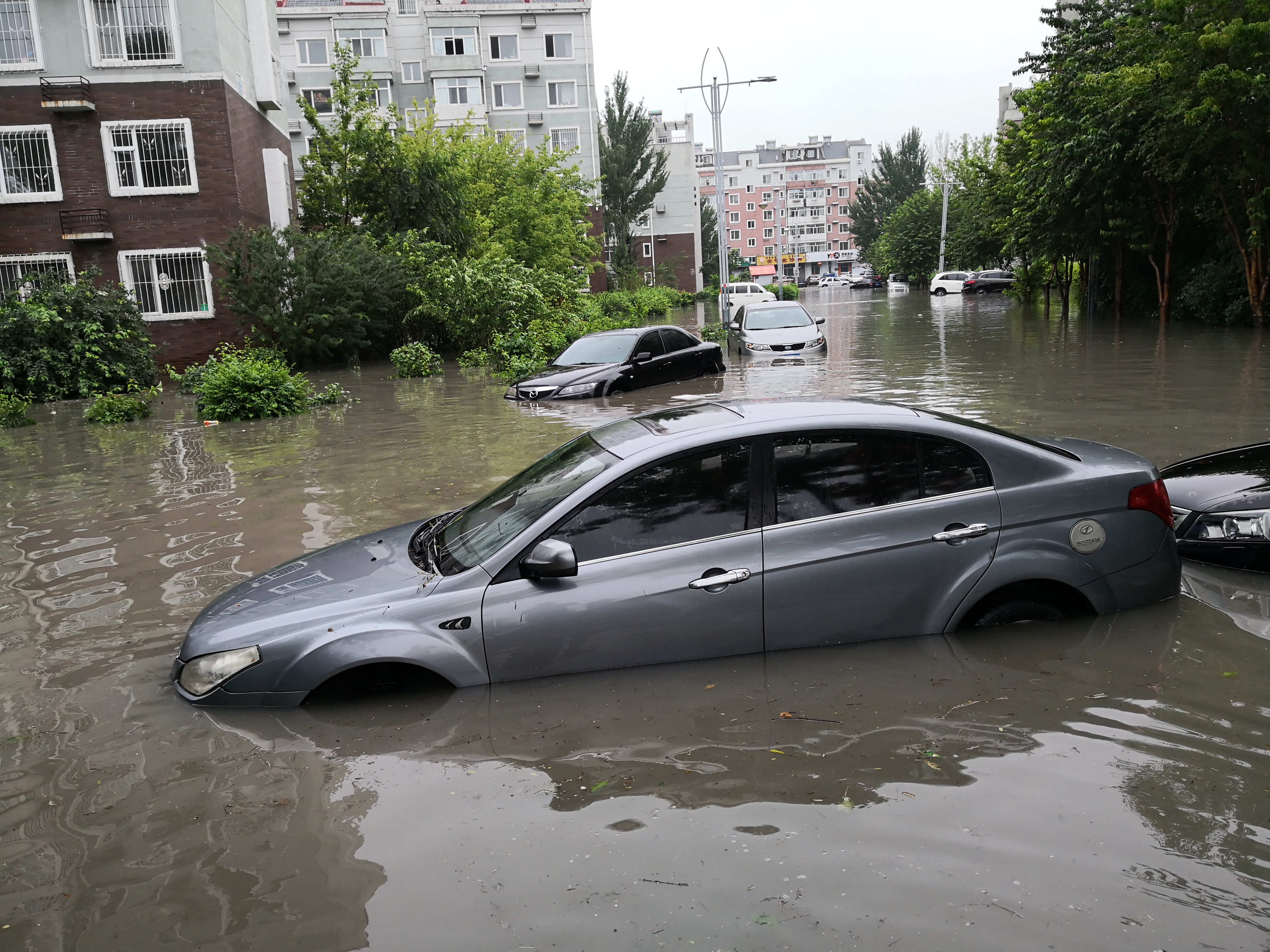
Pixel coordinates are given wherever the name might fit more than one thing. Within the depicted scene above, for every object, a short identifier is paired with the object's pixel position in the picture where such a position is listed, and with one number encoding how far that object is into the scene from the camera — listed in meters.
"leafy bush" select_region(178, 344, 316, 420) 16.78
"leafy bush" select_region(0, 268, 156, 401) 20.94
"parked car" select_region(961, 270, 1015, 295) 62.66
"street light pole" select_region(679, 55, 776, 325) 37.50
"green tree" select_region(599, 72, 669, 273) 66.06
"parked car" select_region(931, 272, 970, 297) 62.81
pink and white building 155.00
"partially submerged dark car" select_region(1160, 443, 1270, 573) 6.09
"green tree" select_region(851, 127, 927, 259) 116.00
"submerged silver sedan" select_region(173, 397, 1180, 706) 4.70
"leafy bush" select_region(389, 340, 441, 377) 23.77
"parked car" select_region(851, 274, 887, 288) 94.81
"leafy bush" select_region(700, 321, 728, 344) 31.53
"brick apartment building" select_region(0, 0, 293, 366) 25.94
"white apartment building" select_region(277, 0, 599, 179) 54.53
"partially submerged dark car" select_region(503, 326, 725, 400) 17.72
